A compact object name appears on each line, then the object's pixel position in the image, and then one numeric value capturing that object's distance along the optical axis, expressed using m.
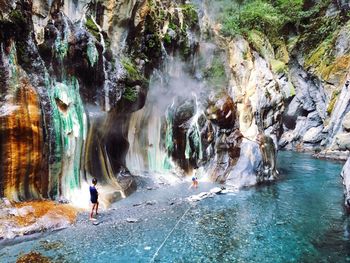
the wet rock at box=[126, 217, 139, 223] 13.81
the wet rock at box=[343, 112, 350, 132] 32.71
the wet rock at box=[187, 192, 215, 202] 17.67
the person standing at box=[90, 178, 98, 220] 14.24
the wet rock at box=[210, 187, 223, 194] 19.38
